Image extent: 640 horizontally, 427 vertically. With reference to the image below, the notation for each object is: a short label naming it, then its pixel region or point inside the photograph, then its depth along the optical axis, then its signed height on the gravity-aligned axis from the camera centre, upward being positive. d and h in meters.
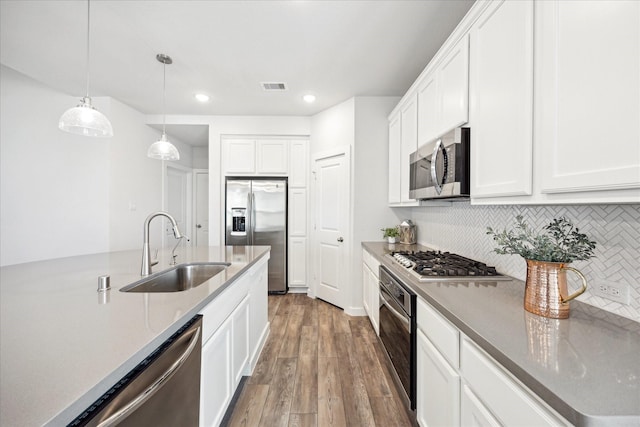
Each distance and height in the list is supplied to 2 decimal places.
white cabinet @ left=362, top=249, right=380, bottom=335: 2.52 -0.80
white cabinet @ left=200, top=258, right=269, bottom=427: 1.26 -0.78
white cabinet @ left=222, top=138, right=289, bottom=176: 4.23 +0.82
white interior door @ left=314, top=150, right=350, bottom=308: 3.52 -0.21
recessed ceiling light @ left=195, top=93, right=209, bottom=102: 3.47 +1.44
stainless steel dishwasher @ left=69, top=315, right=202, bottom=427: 0.64 -0.51
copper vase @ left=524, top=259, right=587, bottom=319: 0.99 -0.29
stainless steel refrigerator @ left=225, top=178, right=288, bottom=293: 4.19 -0.09
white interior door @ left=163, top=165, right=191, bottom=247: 4.85 +0.19
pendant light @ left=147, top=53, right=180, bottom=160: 2.60 +0.57
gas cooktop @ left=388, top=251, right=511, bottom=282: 1.57 -0.36
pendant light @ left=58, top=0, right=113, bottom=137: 1.71 +0.56
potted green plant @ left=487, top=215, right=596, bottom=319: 0.98 -0.23
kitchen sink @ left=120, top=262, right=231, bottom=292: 1.77 -0.46
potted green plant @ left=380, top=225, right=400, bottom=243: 3.12 -0.28
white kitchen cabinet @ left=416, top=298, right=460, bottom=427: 1.12 -0.73
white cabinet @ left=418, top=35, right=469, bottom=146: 1.55 +0.76
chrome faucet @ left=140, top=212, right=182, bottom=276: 1.58 -0.27
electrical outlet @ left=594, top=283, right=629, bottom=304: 1.02 -0.31
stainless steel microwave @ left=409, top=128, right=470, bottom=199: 1.54 +0.27
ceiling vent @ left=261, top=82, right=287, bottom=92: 3.14 +1.44
